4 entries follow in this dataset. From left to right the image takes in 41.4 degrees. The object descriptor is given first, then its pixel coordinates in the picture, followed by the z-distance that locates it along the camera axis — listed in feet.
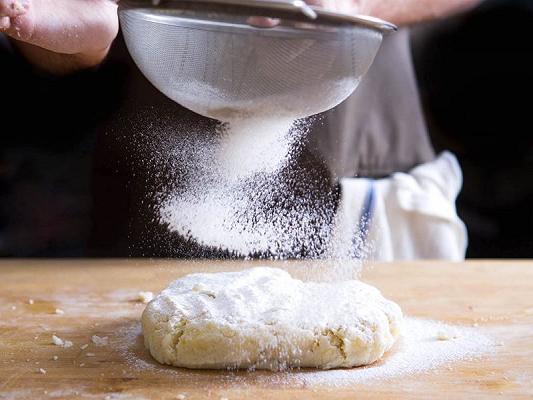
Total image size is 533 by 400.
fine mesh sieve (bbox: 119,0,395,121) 3.78
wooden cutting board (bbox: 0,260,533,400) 3.50
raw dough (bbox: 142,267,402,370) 3.76
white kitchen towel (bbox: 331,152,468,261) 6.31
